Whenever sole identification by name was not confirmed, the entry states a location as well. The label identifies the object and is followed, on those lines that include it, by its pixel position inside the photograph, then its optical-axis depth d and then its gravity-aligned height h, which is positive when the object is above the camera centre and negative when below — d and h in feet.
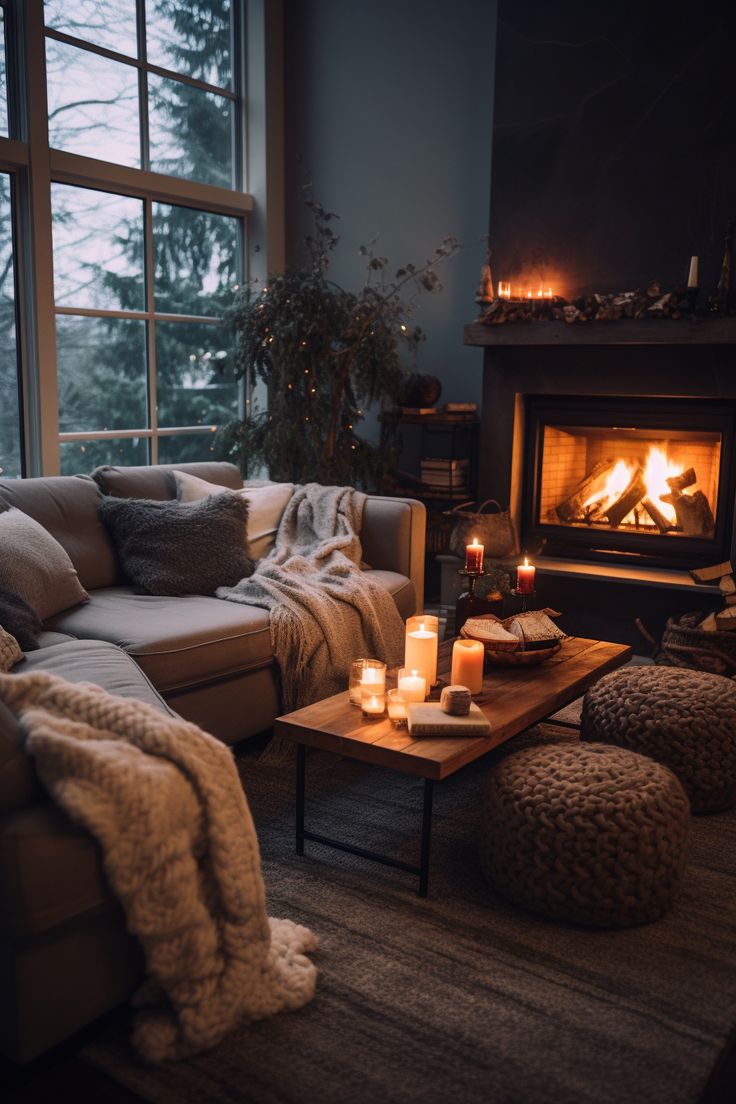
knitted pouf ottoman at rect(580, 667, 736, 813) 8.24 -2.82
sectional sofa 5.01 -2.35
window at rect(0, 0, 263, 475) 13.03 +2.19
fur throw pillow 10.47 -1.76
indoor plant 14.23 +0.21
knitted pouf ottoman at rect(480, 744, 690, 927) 6.50 -2.97
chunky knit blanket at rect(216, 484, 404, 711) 9.79 -2.23
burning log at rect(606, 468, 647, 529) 14.29 -1.59
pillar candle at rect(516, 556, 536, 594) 9.38 -1.82
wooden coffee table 6.88 -2.52
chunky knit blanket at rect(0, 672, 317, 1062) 5.08 -2.47
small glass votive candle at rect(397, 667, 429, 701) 7.80 -2.36
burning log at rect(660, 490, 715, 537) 13.64 -1.72
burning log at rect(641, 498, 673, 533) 14.01 -1.84
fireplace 13.47 -1.31
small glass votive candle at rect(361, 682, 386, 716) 7.57 -2.41
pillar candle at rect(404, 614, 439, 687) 8.17 -2.26
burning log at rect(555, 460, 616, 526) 14.70 -1.57
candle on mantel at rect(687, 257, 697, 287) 12.44 +1.42
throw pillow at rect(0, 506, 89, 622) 8.97 -1.75
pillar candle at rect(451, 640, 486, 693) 8.00 -2.23
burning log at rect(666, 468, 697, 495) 13.82 -1.28
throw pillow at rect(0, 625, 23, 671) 7.64 -2.12
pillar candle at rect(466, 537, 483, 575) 9.34 -1.62
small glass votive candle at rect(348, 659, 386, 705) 7.72 -2.26
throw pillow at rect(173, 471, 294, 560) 11.63 -1.46
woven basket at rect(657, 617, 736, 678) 11.73 -3.07
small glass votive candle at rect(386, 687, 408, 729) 7.39 -2.41
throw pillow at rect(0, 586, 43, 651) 8.27 -2.03
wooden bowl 8.76 -2.37
